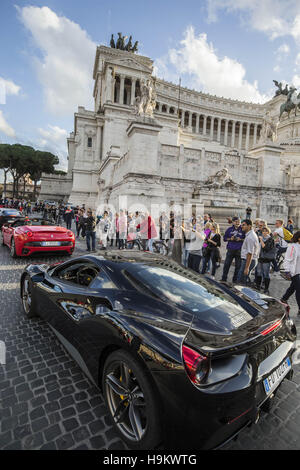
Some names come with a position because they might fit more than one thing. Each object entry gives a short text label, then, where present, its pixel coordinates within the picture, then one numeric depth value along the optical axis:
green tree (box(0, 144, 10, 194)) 57.66
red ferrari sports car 7.74
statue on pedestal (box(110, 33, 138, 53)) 61.28
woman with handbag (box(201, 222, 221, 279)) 7.16
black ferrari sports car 1.60
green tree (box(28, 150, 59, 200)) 61.66
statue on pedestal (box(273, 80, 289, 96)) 69.38
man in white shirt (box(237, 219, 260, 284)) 5.85
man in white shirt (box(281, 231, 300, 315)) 4.76
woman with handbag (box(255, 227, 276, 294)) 6.31
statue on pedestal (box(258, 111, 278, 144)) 21.80
